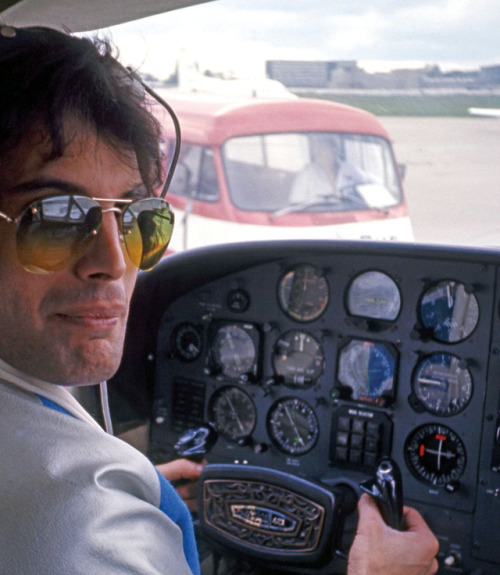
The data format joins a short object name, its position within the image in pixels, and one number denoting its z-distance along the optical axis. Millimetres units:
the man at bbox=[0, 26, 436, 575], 804
